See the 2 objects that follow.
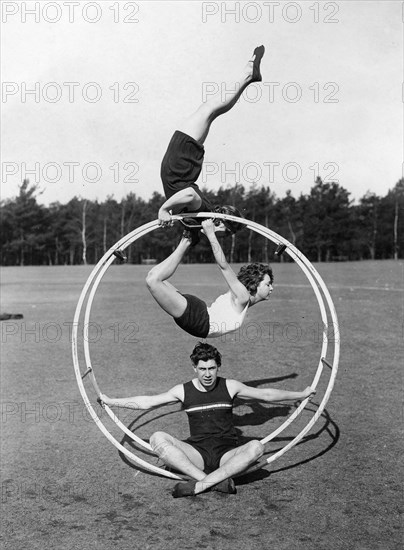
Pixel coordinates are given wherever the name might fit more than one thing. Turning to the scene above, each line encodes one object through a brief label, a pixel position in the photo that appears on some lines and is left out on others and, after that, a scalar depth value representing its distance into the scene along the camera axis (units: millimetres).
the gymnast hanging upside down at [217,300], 6164
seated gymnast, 6137
